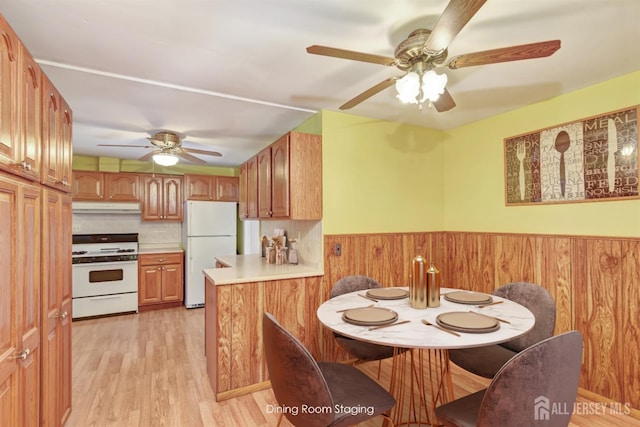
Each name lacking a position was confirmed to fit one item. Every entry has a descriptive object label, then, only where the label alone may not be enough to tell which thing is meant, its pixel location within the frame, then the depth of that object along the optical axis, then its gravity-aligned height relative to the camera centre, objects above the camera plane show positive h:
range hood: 4.32 +0.19
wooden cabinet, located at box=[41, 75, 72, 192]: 1.53 +0.46
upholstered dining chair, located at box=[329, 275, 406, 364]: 1.96 -0.87
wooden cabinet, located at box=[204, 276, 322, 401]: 2.30 -0.87
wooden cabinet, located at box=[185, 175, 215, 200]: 5.05 +0.54
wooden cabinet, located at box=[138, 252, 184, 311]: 4.52 -0.94
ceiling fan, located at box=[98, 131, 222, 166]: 3.41 +0.84
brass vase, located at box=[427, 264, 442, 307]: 1.76 -0.43
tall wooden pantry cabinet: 1.15 -0.10
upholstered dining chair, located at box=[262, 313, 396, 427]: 1.23 -0.76
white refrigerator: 4.67 -0.33
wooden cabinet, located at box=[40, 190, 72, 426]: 1.54 -0.50
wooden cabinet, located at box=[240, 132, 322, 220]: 2.64 +0.37
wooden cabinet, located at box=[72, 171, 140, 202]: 4.38 +0.50
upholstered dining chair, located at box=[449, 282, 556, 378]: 1.77 -0.83
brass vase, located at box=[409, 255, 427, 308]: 1.75 -0.40
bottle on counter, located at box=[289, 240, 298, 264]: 3.10 -0.40
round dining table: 1.30 -0.54
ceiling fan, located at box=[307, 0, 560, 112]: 1.23 +0.74
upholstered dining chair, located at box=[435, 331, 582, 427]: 1.10 -0.65
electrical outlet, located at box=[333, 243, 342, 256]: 2.79 -0.30
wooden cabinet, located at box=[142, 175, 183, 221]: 4.80 +0.34
